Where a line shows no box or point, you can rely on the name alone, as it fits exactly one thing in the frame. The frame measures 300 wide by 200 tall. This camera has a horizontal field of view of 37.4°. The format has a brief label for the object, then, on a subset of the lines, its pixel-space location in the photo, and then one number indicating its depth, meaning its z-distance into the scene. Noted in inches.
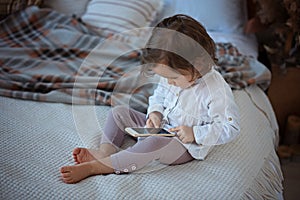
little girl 48.6
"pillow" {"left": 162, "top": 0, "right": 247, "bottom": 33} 92.2
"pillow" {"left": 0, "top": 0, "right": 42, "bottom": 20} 93.1
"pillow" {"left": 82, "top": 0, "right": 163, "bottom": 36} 89.5
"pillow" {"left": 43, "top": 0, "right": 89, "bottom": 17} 95.9
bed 48.1
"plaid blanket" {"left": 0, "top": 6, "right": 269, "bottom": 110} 65.7
